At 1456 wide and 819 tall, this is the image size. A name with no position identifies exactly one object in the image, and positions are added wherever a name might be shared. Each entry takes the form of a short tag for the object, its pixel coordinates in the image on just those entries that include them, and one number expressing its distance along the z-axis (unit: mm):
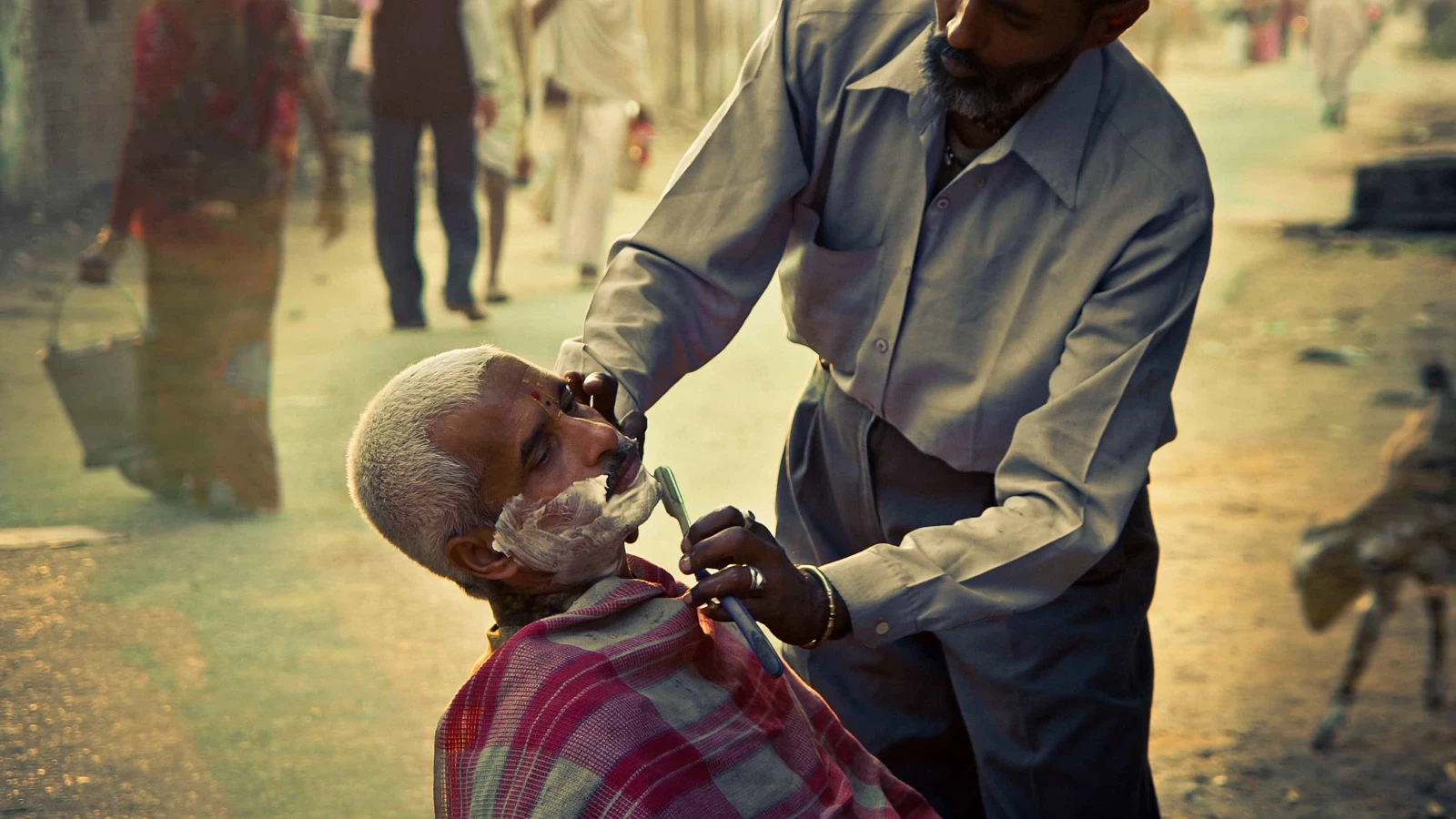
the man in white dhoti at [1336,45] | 13609
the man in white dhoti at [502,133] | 6891
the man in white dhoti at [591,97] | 7602
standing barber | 1890
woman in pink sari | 4414
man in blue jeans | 6184
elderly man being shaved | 1601
